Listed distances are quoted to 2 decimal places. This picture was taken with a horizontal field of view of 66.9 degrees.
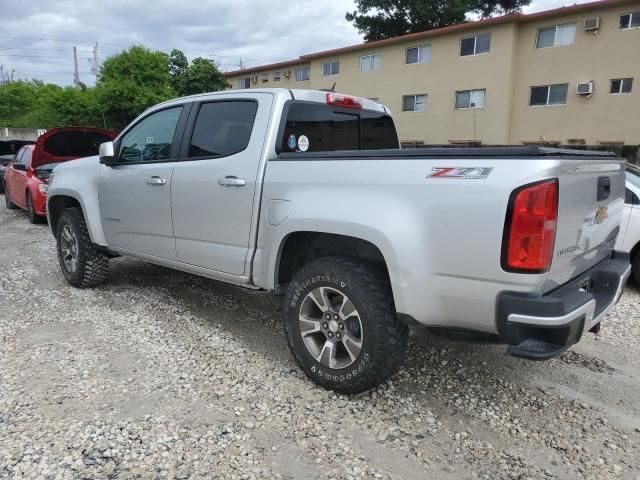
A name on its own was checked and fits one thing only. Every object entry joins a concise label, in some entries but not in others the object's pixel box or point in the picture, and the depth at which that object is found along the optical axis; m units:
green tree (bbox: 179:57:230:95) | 28.05
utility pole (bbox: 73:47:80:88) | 42.90
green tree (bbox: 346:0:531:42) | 28.77
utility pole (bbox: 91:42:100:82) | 39.84
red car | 9.13
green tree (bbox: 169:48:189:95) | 28.39
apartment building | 18.58
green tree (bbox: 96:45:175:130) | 25.50
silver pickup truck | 2.26
